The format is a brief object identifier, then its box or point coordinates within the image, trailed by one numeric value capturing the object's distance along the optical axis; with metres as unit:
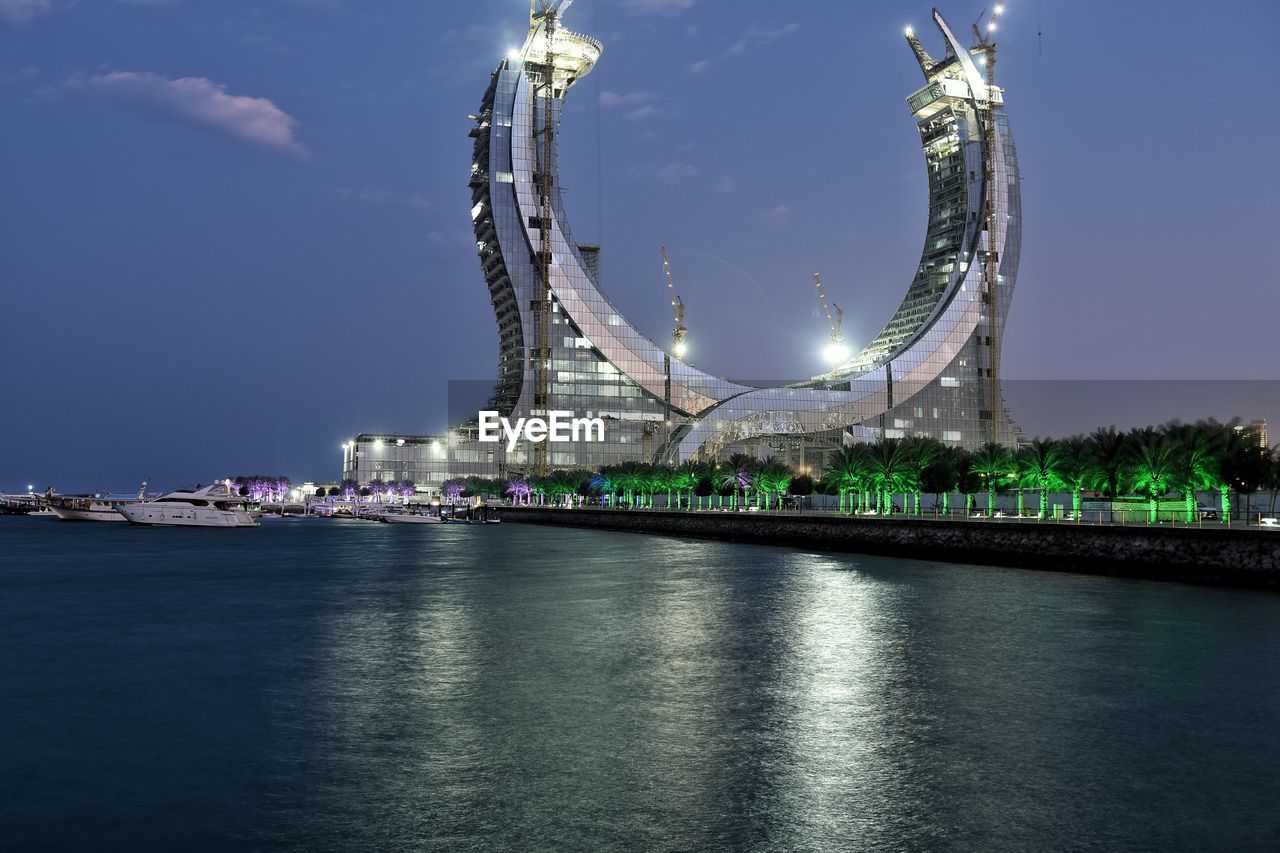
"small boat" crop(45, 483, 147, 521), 125.50
